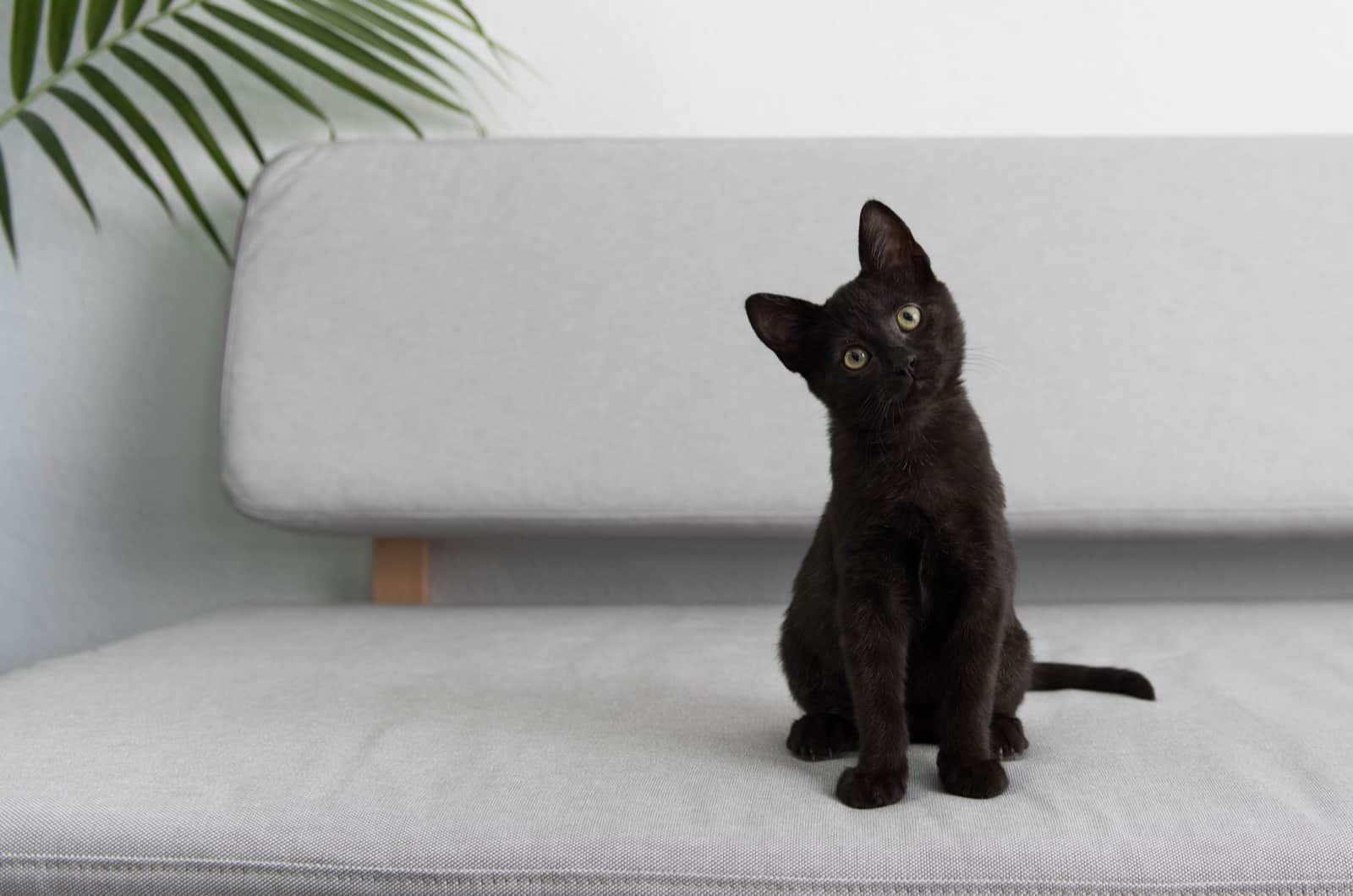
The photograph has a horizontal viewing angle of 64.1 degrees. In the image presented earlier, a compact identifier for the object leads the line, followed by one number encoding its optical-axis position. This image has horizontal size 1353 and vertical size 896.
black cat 0.80
